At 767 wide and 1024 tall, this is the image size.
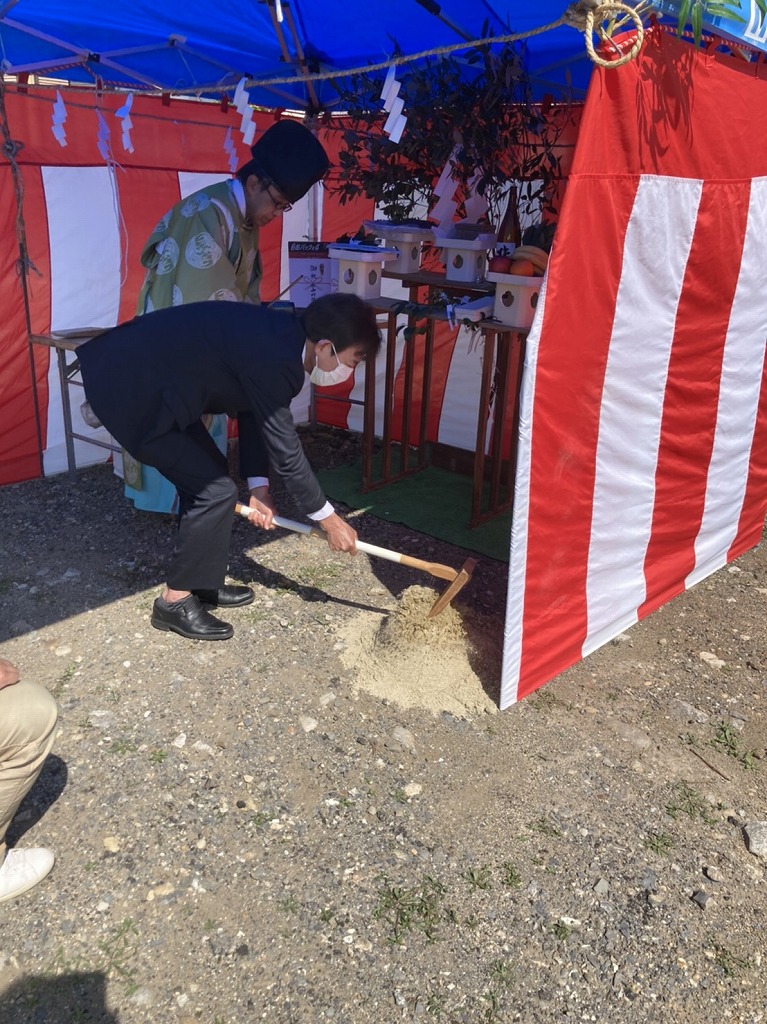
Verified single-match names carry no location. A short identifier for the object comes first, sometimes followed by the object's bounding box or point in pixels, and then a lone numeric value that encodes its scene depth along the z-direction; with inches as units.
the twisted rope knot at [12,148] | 151.9
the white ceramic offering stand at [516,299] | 139.7
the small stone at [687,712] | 108.1
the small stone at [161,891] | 76.4
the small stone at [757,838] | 86.8
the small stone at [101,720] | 99.1
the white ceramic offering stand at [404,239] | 163.3
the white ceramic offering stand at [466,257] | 153.3
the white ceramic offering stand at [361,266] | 158.1
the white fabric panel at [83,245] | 163.9
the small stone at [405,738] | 99.5
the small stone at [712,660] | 120.8
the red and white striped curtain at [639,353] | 89.0
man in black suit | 94.9
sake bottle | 156.3
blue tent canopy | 137.6
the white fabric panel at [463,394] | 189.8
